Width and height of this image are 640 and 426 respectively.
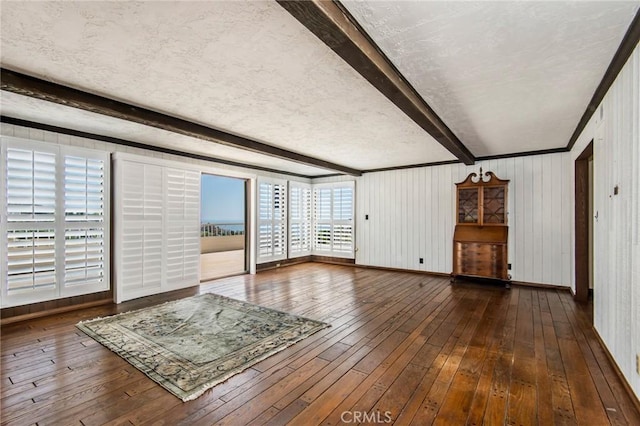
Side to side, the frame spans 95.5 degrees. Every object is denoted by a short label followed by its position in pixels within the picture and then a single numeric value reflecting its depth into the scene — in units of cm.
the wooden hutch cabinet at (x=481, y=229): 504
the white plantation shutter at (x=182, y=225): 483
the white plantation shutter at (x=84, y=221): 383
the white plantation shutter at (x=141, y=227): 428
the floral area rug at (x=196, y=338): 232
